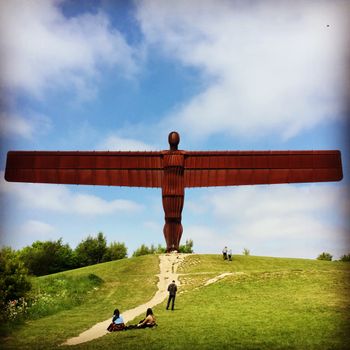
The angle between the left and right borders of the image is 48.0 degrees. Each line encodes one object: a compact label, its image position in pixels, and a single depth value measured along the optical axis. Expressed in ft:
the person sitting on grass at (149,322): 51.70
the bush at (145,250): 257.71
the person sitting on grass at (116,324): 52.39
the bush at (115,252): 235.40
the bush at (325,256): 250.37
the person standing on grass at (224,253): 115.14
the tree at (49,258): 211.82
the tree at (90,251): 230.07
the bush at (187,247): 257.65
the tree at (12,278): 72.23
